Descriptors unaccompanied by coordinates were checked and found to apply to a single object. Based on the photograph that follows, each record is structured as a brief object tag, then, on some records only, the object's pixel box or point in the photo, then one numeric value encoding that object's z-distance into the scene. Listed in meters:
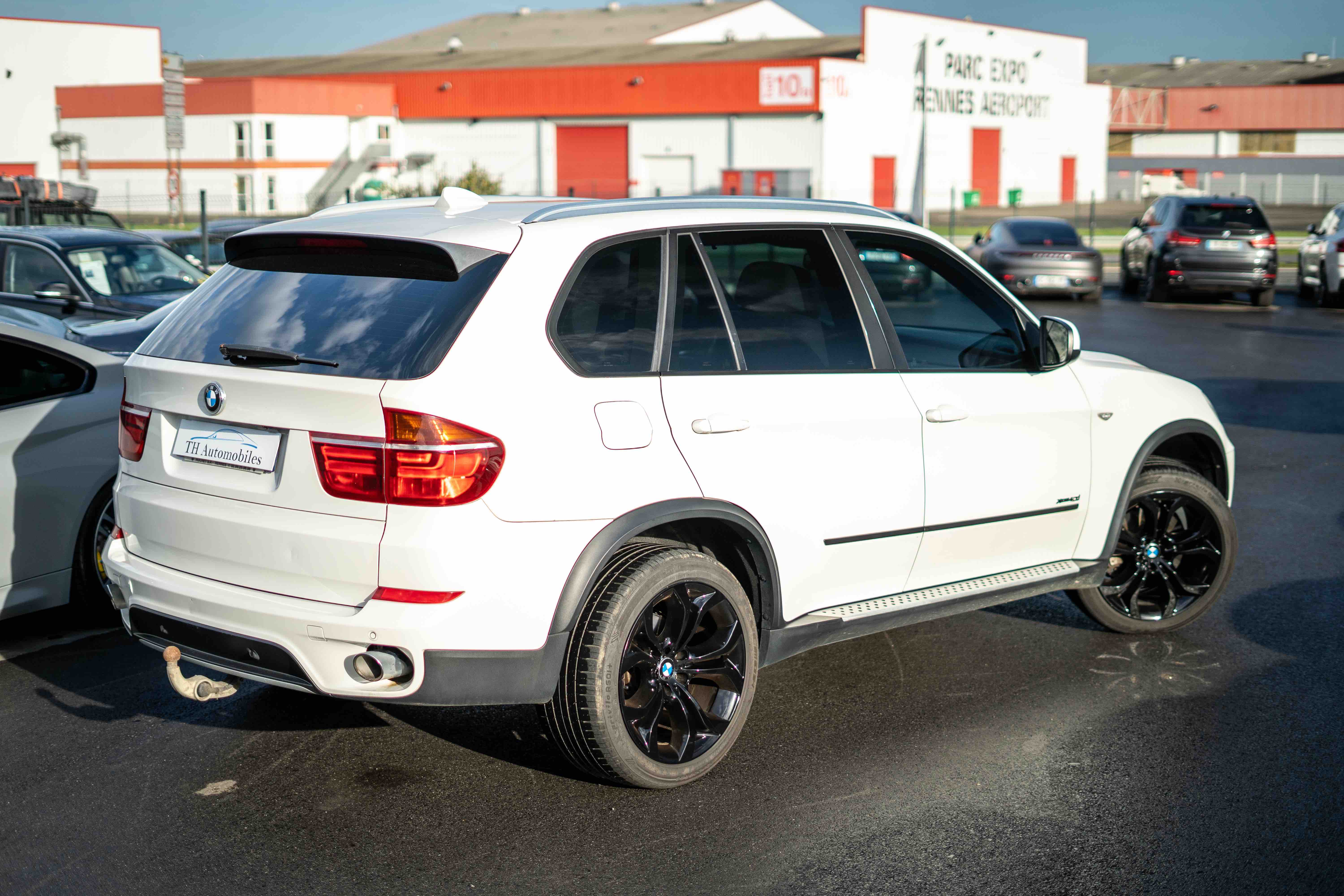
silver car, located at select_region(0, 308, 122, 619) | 5.38
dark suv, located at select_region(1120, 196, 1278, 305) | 21.95
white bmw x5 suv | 3.62
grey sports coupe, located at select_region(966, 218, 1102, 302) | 22.55
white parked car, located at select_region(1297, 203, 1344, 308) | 21.66
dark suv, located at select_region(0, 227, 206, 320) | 11.59
